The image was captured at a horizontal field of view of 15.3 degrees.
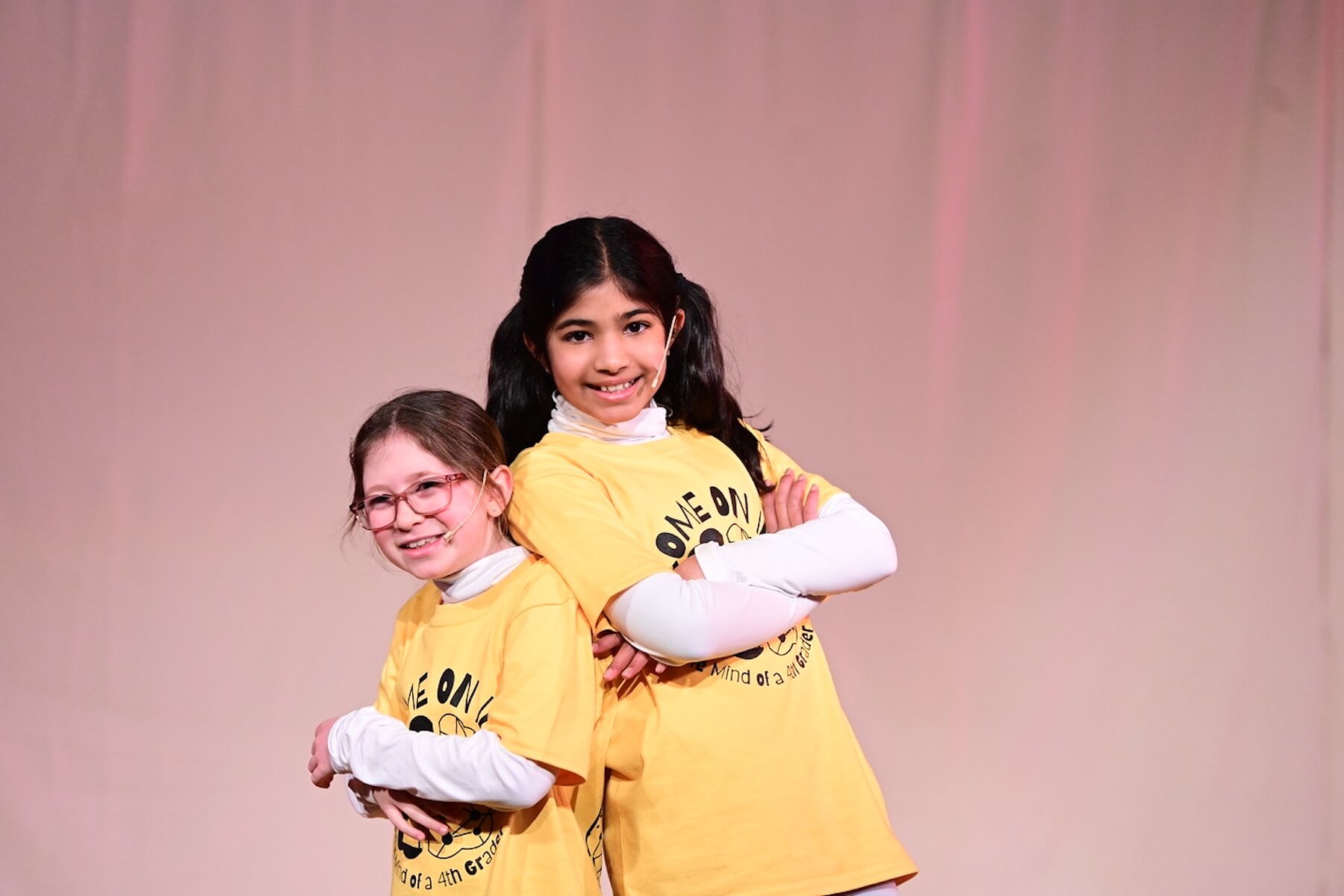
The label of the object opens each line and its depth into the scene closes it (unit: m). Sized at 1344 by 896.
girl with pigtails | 4.69
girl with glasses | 4.61
